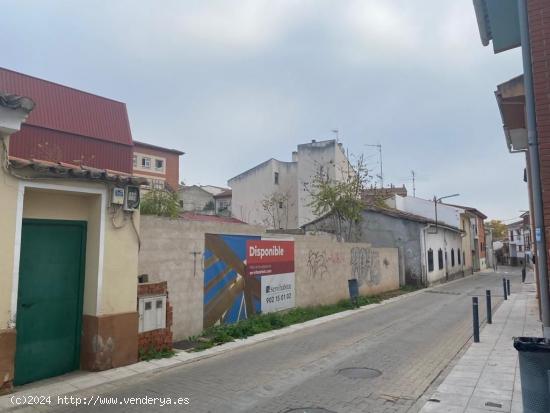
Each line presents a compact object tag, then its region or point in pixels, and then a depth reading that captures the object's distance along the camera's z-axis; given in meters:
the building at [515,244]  67.25
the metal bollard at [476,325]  9.52
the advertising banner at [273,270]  12.02
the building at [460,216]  37.38
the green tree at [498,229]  85.78
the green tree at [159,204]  18.01
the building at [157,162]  50.12
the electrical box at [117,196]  7.33
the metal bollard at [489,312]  12.10
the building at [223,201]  50.58
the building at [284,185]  36.72
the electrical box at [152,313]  7.84
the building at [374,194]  28.12
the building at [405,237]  25.50
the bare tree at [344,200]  24.38
